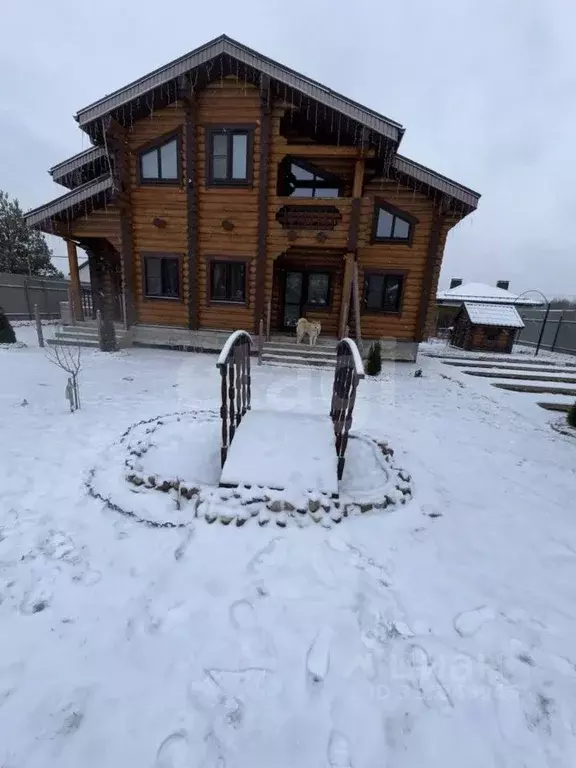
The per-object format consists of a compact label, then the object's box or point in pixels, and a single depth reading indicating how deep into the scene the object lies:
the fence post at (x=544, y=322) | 15.86
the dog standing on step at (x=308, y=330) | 10.62
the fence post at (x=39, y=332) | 10.12
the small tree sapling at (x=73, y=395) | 5.44
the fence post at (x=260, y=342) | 9.77
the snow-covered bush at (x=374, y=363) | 9.50
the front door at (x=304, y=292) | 12.27
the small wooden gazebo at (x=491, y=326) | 15.61
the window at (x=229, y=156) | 10.03
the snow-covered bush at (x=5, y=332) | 10.26
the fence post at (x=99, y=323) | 10.25
